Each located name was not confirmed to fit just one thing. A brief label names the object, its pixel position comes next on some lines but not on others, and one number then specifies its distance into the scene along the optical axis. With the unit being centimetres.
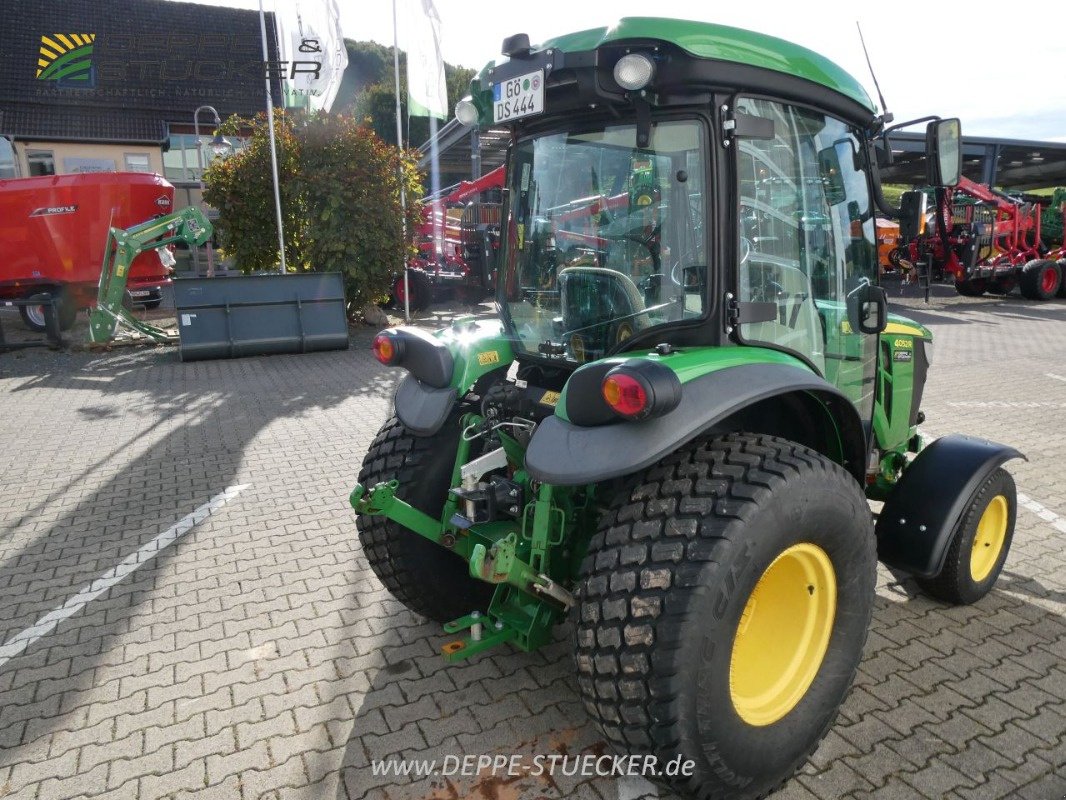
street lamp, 1248
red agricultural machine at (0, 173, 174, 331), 1136
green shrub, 1127
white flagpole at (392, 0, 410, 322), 1144
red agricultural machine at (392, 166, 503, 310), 1373
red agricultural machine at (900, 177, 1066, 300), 1583
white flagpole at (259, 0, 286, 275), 1025
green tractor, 199
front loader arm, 1010
